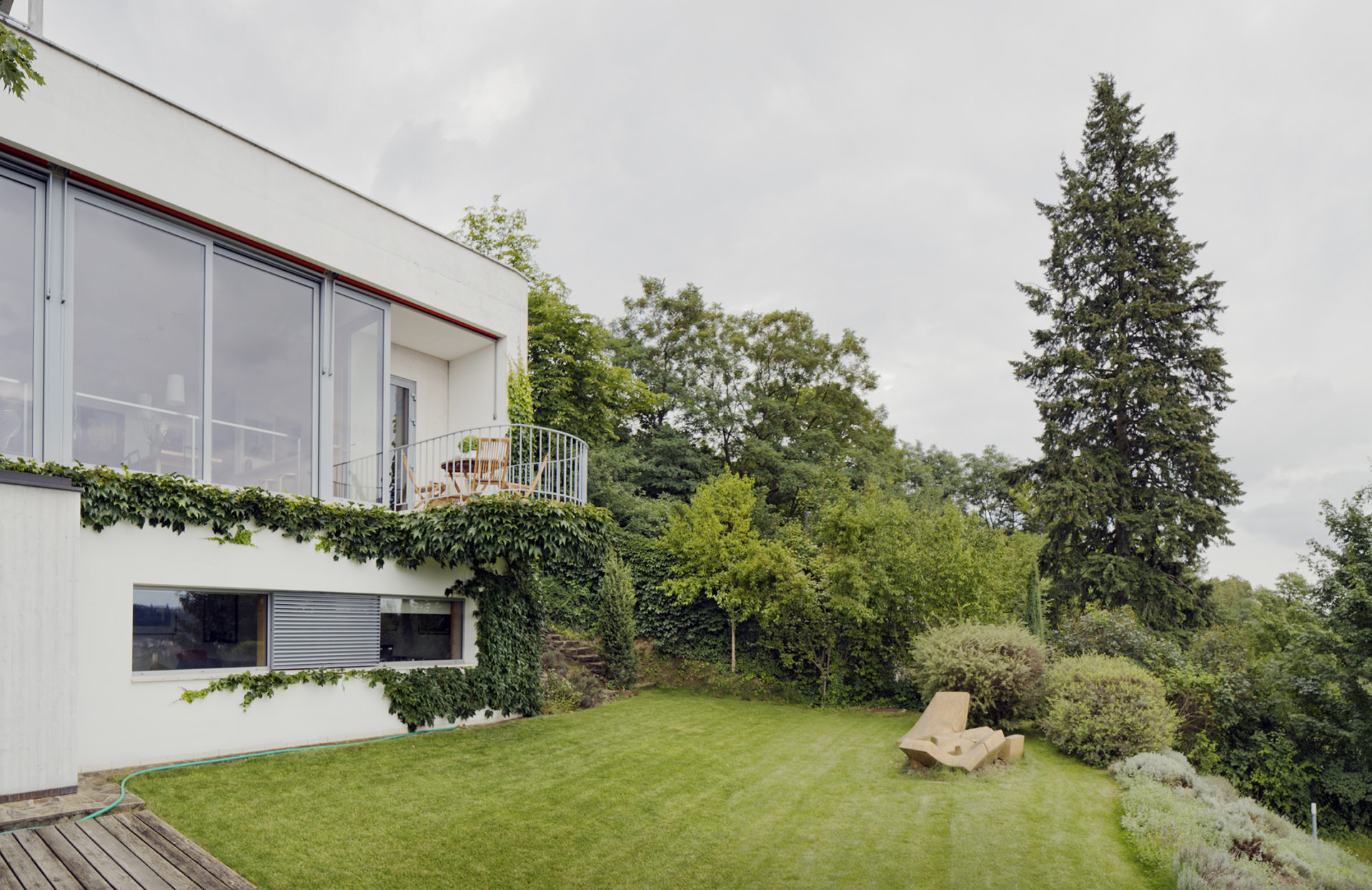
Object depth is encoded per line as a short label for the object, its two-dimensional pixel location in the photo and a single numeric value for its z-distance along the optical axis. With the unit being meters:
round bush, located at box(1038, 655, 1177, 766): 9.91
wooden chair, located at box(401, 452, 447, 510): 10.73
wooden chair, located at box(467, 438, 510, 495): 10.23
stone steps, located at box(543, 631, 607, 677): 15.72
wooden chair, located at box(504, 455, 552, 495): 10.09
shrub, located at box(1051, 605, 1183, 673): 13.55
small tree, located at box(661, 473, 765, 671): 15.98
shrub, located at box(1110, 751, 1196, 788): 8.80
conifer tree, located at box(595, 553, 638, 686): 15.55
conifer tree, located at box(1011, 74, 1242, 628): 20.77
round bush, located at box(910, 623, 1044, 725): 11.65
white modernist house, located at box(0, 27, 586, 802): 6.79
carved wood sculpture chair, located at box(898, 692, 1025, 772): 8.91
